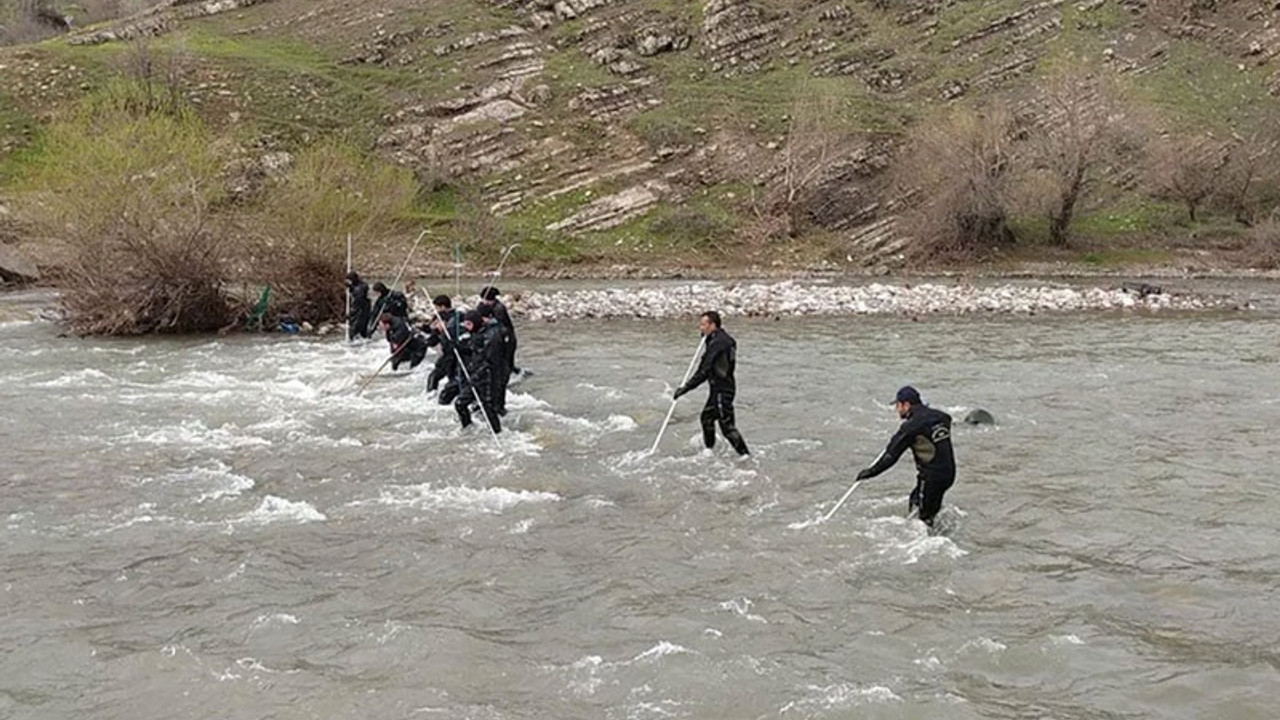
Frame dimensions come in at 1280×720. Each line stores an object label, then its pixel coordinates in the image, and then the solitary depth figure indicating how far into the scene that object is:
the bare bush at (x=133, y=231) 30.91
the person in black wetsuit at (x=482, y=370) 18.44
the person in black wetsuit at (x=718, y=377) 16.62
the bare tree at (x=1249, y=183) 54.97
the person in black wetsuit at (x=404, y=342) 24.53
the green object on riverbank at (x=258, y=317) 32.81
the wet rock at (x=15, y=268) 42.16
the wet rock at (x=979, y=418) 19.89
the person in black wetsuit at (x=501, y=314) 20.76
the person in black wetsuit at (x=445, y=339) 20.31
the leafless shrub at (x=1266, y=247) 49.66
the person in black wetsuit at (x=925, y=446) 13.03
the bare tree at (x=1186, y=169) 55.12
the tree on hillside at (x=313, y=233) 33.06
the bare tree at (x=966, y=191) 51.09
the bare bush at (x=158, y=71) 61.06
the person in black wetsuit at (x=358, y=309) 29.34
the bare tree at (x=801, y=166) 56.47
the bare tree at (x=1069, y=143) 51.47
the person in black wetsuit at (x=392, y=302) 26.23
